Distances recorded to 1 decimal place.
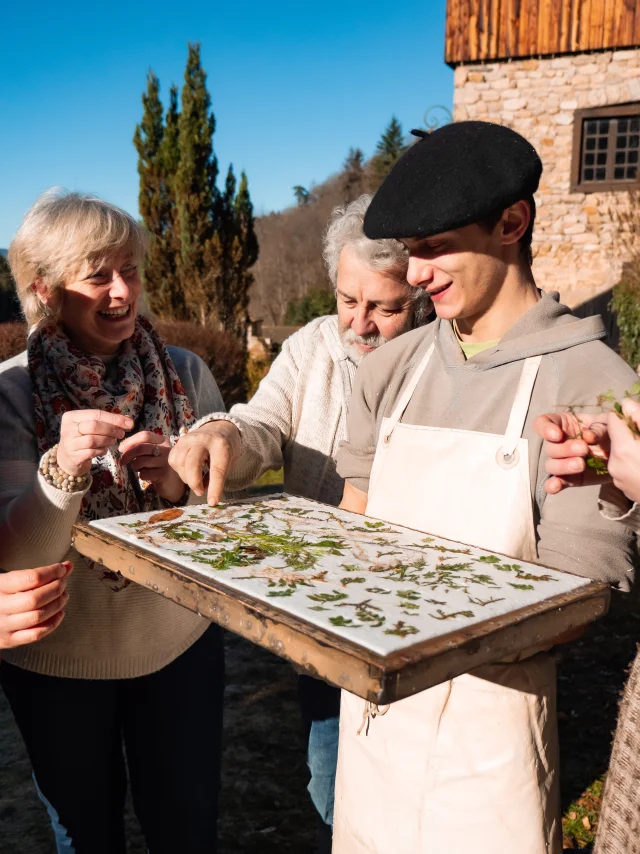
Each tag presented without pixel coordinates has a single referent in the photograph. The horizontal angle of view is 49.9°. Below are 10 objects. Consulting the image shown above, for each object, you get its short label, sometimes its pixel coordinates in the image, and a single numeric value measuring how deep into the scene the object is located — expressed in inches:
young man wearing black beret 53.9
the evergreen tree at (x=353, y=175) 1583.4
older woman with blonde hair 75.5
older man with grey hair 81.9
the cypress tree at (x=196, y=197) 641.6
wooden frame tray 38.2
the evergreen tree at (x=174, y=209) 652.7
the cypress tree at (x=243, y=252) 657.6
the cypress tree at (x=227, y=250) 650.8
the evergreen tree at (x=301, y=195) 2187.0
